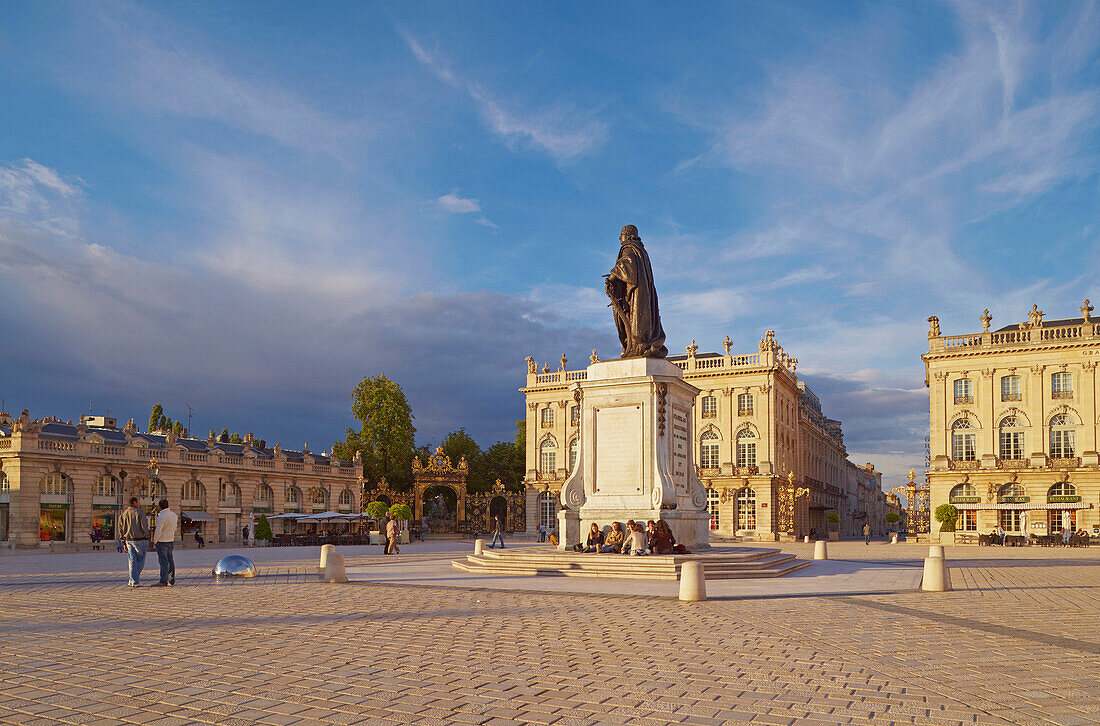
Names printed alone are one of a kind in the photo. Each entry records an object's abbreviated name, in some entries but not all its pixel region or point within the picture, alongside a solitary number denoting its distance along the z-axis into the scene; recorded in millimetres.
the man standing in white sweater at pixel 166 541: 17156
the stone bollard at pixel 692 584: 14883
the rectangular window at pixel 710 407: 68562
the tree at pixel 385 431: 75438
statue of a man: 23516
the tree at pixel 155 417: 83875
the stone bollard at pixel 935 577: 17328
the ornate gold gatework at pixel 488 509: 64688
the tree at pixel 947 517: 54000
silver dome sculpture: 19906
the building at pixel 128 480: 45250
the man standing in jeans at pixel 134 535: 17031
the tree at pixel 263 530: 48125
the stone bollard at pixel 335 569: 18797
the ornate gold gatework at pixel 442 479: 64812
